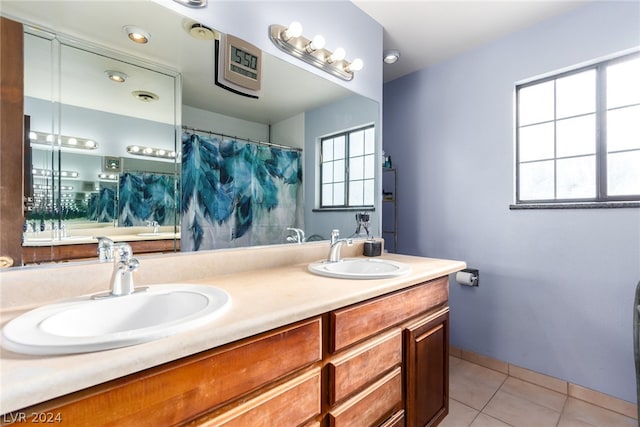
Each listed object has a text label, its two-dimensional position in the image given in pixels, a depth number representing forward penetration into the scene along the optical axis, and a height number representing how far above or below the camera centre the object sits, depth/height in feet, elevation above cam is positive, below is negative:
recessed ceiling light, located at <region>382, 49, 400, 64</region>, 7.81 +4.11
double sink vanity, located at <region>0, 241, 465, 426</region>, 1.82 -1.07
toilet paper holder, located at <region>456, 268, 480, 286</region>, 7.27 -1.61
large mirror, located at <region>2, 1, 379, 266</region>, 3.09 +1.13
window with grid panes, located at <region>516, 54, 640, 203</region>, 5.83 +1.63
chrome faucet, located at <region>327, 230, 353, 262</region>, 5.28 -0.69
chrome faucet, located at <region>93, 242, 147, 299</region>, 2.95 -0.63
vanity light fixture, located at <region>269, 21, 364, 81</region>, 4.95 +2.93
